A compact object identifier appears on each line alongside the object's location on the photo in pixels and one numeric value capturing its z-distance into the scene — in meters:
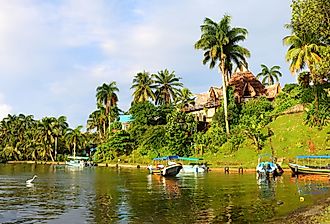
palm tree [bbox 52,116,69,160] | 121.56
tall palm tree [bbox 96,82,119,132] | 115.44
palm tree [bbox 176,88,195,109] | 89.97
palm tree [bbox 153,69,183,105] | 99.81
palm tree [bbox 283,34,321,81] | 58.88
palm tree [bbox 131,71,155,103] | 102.31
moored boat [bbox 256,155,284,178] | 48.53
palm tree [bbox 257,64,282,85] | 105.81
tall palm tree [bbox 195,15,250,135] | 70.19
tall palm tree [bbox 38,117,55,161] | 120.81
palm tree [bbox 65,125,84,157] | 115.51
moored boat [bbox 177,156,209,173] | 61.78
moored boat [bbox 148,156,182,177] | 55.56
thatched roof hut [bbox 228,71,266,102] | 81.62
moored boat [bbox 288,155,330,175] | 46.97
